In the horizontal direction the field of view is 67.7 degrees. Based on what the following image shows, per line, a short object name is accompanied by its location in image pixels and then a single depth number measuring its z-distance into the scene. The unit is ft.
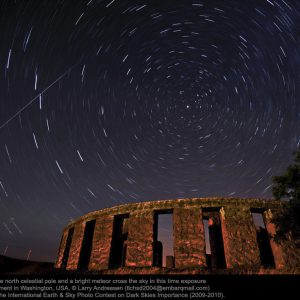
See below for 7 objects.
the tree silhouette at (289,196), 28.89
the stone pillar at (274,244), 31.93
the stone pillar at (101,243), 38.32
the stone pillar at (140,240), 35.09
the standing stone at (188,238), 32.86
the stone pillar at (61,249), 47.91
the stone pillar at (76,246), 42.19
